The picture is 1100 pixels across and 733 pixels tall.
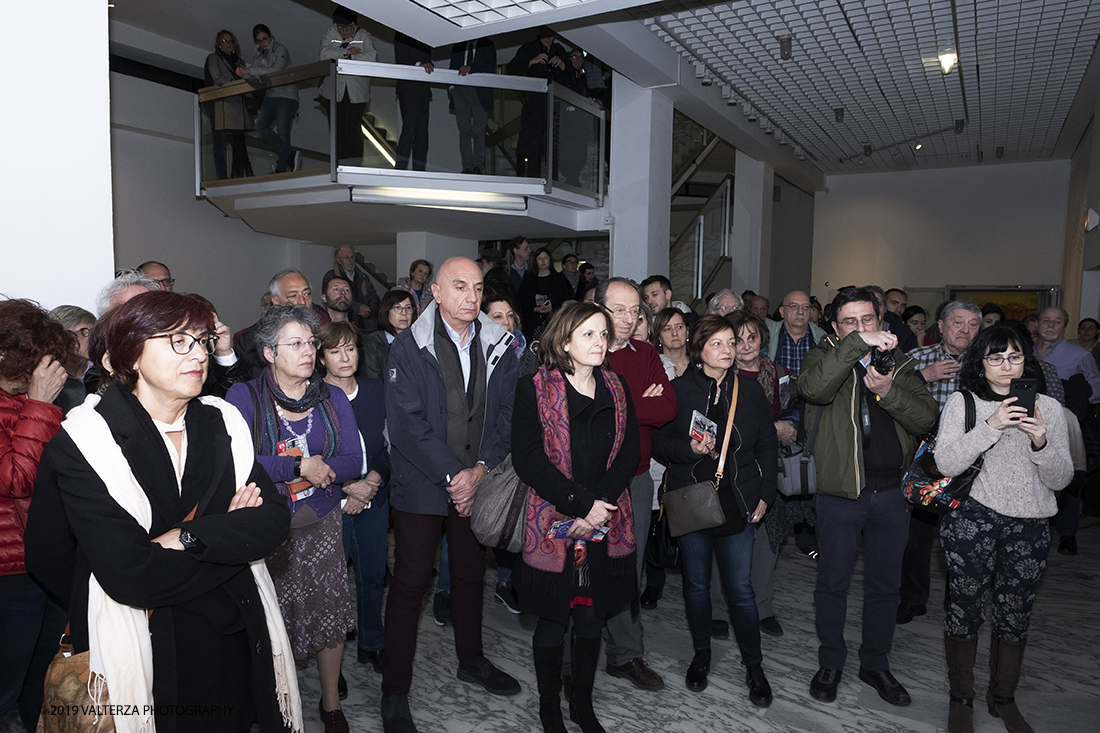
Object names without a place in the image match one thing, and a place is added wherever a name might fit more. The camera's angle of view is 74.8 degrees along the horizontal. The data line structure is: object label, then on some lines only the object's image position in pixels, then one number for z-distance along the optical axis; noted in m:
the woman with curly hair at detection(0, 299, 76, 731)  2.14
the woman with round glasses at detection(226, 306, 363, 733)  2.61
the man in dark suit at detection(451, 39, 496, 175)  7.63
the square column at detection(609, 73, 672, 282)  8.44
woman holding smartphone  2.70
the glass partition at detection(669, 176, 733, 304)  9.49
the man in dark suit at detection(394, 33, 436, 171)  7.49
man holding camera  2.97
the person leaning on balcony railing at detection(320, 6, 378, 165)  7.48
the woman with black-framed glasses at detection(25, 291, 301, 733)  1.53
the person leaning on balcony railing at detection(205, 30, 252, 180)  8.41
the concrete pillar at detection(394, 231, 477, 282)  9.95
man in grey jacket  2.80
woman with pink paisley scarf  2.55
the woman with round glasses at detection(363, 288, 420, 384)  4.61
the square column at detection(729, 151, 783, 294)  11.02
